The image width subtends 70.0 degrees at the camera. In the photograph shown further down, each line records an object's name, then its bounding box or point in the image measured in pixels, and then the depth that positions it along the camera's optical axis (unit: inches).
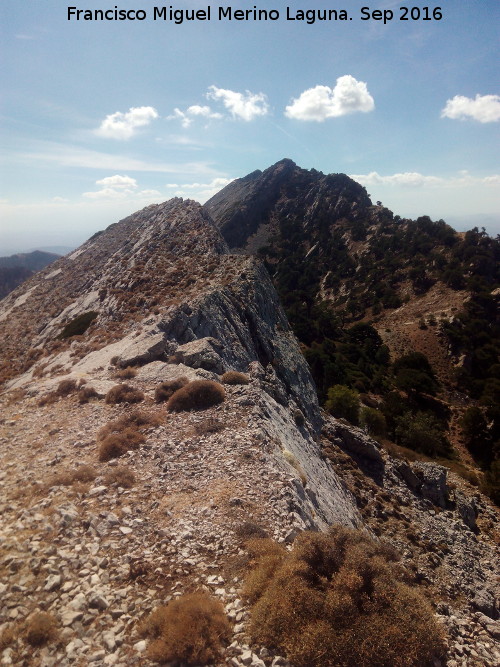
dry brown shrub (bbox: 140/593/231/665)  253.3
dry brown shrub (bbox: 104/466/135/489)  472.7
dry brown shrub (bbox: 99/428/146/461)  544.1
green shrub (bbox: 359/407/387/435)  1887.3
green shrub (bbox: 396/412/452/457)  1884.8
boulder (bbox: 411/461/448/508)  1112.2
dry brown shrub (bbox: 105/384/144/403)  726.5
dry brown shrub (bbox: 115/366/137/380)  849.3
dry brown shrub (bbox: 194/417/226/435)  599.2
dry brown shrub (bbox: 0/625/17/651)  267.1
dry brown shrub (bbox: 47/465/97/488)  474.9
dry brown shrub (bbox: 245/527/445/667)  250.7
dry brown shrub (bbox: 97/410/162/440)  610.4
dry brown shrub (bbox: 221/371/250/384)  786.2
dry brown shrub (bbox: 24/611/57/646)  267.7
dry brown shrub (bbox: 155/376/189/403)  721.6
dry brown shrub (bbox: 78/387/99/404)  753.6
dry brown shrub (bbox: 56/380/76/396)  813.9
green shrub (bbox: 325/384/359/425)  1910.7
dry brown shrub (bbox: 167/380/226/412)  679.1
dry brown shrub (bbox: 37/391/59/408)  783.1
